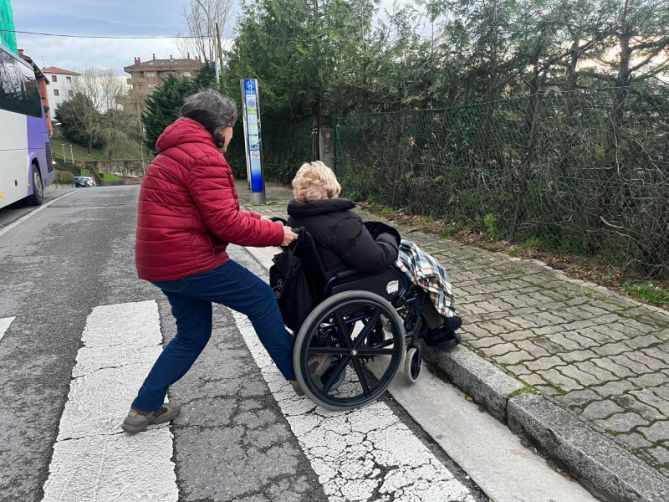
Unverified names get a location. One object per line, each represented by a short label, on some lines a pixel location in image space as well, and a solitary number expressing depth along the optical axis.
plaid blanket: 3.04
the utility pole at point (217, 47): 22.33
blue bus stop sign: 10.77
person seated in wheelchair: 2.72
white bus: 9.96
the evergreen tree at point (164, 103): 31.57
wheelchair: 2.69
